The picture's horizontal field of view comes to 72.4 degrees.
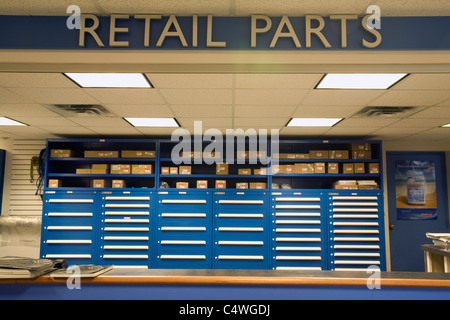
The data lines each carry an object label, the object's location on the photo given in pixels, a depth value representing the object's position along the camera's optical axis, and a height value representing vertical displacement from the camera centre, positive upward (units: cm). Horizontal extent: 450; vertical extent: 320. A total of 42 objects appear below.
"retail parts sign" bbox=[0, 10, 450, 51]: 196 +102
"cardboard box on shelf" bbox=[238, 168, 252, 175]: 472 +32
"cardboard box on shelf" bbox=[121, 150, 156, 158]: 476 +57
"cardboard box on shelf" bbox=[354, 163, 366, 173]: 473 +38
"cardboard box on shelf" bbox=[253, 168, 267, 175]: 470 +32
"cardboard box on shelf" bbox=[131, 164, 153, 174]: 471 +34
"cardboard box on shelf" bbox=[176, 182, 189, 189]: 466 +10
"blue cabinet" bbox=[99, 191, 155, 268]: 454 -55
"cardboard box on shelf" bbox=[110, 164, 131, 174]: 471 +33
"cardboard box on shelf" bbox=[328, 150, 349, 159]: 477 +60
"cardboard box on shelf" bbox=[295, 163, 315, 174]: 473 +38
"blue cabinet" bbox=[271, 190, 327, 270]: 452 -55
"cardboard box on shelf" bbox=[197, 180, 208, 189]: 467 +10
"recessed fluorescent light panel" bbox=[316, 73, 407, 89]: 245 +93
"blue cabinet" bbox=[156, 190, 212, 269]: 452 -57
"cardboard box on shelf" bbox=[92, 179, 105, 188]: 468 +12
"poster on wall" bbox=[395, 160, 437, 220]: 533 +6
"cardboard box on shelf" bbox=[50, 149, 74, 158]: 481 +58
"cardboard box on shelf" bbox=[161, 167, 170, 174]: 473 +33
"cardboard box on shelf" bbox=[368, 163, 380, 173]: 471 +38
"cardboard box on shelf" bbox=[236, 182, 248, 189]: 466 +11
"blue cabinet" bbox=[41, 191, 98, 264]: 454 -53
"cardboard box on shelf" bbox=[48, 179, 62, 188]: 466 +11
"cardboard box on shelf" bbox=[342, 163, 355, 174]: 475 +38
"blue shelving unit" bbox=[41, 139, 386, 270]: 453 -52
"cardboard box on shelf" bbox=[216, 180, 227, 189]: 468 +10
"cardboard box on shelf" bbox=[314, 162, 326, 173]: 472 +39
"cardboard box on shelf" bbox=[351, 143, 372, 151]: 480 +73
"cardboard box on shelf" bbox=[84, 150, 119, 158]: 477 +57
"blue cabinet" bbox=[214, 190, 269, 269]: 452 -56
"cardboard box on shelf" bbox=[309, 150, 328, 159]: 479 +60
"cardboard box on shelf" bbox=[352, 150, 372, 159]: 479 +61
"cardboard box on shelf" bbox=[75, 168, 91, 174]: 473 +30
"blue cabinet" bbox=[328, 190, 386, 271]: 452 -55
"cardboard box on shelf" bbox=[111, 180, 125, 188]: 469 +12
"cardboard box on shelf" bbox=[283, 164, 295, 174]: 473 +37
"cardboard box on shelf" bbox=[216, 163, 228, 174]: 474 +37
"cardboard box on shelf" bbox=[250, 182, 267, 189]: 465 +9
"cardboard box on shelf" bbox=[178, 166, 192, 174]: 472 +34
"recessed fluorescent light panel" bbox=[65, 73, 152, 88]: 247 +93
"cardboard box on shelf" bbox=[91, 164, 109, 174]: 470 +33
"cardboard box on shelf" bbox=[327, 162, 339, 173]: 473 +39
